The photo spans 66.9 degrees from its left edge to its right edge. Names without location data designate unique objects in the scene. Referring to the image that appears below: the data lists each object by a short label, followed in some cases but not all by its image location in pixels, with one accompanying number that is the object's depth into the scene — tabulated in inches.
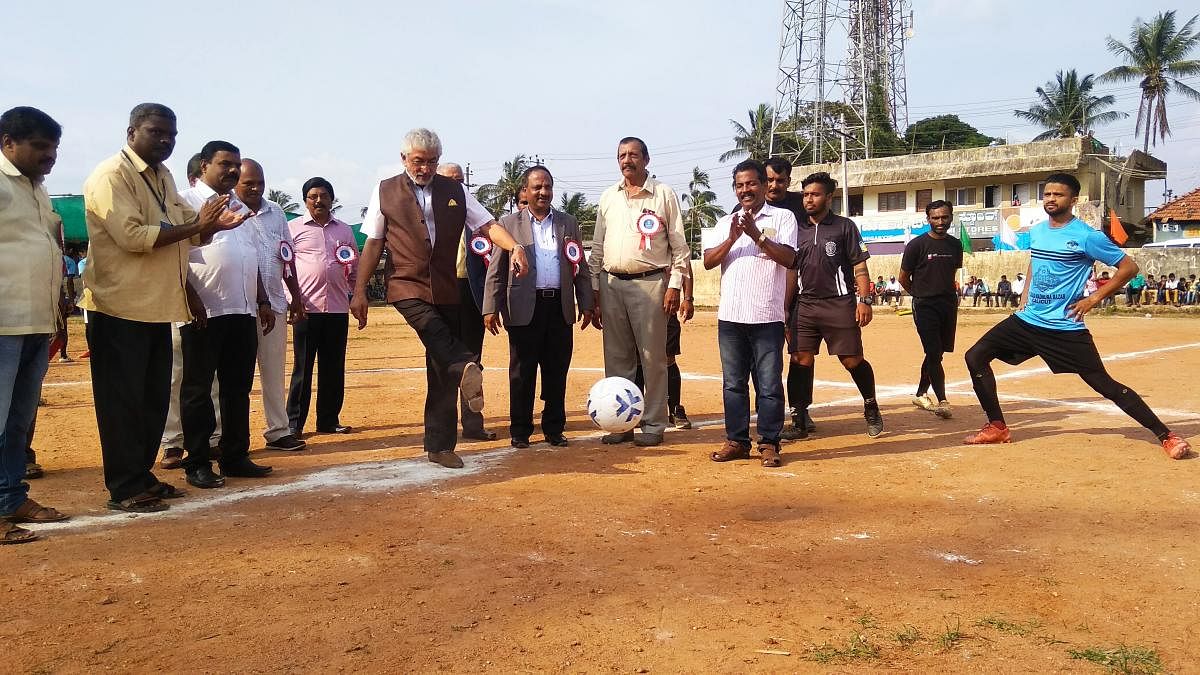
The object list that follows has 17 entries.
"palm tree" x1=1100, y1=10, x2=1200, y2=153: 2041.1
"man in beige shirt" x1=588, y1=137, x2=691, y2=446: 270.2
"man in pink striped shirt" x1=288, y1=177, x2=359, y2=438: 299.4
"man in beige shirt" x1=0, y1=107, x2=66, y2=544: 170.7
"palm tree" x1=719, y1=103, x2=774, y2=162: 2335.1
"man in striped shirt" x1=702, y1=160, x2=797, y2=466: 242.5
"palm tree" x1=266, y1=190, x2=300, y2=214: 2308.4
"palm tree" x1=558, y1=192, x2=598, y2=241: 2344.2
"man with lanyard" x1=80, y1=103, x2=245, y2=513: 186.7
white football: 256.5
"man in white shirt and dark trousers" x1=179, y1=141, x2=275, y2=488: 221.1
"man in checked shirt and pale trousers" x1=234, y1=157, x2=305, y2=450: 263.7
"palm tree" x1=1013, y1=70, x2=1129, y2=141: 2185.0
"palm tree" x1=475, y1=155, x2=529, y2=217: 2349.9
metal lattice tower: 2133.4
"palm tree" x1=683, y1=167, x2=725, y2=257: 2486.5
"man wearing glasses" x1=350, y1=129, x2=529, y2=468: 234.8
